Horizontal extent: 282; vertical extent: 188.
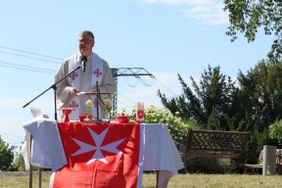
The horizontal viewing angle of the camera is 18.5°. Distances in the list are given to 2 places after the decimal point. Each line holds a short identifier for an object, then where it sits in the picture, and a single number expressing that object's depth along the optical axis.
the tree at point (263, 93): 45.36
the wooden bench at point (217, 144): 22.37
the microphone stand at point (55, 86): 8.93
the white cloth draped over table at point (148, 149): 8.98
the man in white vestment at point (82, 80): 10.01
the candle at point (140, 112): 9.52
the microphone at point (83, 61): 9.78
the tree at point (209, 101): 45.52
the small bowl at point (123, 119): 9.42
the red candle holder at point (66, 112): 9.53
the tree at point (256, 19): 29.49
